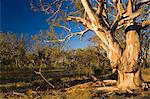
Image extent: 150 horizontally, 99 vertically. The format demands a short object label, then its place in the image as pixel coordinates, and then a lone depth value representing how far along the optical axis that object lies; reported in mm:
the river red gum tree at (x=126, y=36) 6333
